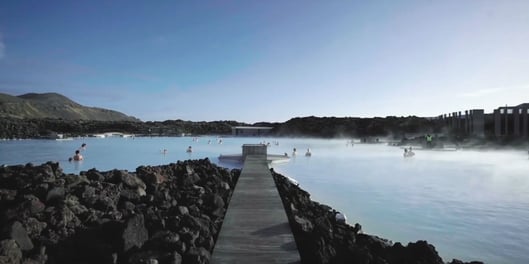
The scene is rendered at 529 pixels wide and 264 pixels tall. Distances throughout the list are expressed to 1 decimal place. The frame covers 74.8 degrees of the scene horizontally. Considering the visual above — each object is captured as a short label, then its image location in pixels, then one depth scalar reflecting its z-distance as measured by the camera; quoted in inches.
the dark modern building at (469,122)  1273.4
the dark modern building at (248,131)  2615.7
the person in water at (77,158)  670.5
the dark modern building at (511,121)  1105.4
